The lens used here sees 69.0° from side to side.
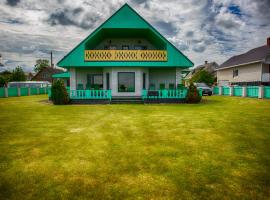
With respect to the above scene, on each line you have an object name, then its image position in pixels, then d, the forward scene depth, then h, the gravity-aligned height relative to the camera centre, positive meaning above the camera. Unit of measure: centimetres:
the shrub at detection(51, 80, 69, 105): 1631 -16
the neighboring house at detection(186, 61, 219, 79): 6584 +843
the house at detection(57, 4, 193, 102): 1788 +276
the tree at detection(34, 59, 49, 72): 9384 +1353
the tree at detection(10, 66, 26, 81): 6419 +538
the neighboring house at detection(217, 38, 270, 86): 2916 +358
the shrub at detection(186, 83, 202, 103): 1700 -45
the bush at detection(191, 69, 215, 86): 4428 +266
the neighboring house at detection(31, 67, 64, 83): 7125 +592
